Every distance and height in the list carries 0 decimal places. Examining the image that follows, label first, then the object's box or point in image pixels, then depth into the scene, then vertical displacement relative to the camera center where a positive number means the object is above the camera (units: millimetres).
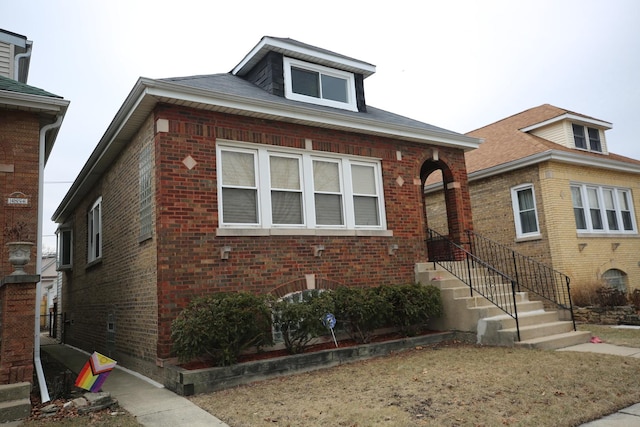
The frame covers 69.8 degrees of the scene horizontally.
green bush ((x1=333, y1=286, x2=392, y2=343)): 8383 -545
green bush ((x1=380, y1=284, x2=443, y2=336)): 9086 -561
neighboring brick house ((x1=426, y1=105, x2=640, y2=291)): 13891 +2322
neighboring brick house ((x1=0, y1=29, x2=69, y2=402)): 6906 +2177
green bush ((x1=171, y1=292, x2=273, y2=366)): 6656 -525
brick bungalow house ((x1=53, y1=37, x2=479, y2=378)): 7730 +1906
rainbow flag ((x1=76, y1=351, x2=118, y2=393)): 5824 -952
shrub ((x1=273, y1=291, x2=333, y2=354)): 7613 -572
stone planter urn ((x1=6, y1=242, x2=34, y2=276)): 5781 +595
